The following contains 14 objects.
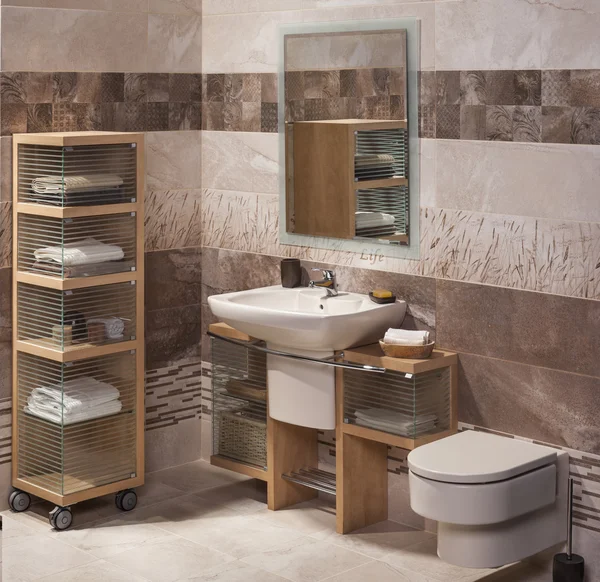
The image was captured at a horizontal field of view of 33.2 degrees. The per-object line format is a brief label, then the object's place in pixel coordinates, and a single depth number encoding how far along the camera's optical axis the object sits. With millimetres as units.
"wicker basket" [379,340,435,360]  3840
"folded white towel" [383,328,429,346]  3854
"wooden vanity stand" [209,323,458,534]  3900
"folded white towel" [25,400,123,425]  4169
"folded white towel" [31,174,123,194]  4047
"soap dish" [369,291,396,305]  4051
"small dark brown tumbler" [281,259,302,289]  4457
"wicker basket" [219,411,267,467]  4441
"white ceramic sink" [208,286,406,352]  3846
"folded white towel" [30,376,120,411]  4184
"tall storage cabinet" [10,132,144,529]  4125
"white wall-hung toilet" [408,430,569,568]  3354
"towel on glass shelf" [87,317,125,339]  4277
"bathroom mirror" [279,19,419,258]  4027
